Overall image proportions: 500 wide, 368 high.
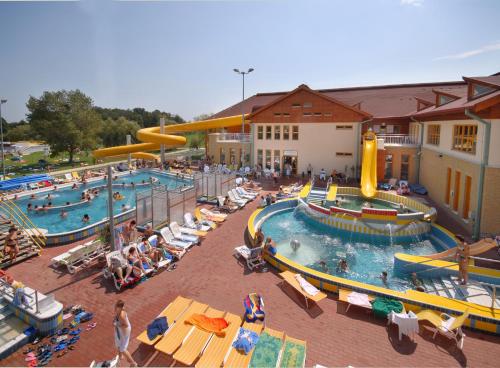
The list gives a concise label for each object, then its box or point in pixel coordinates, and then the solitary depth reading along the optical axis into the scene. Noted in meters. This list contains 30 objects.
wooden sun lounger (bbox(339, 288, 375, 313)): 8.29
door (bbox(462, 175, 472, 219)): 14.84
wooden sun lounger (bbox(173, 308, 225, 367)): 6.12
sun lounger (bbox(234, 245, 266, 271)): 10.95
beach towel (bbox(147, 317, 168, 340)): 6.76
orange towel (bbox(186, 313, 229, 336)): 6.93
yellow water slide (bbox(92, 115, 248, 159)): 25.33
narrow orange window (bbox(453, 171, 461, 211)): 16.05
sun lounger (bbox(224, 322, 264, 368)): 6.00
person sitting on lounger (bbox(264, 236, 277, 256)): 11.21
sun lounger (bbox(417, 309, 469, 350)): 6.97
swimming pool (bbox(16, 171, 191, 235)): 18.86
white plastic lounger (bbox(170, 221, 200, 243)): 13.00
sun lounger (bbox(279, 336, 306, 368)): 6.00
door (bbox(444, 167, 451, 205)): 17.47
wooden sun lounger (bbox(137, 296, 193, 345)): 6.69
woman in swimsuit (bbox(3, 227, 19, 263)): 10.89
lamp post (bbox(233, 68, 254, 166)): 30.92
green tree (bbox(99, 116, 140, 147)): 62.34
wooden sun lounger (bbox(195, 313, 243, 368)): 6.07
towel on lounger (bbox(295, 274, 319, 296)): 8.78
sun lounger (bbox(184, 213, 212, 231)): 14.50
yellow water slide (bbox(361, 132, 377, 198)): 21.16
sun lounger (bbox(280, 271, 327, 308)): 8.53
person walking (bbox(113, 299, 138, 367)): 5.93
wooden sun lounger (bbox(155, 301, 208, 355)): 6.39
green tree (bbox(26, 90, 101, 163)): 39.22
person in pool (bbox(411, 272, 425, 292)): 10.04
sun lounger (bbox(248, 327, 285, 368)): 6.03
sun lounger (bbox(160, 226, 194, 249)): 12.38
